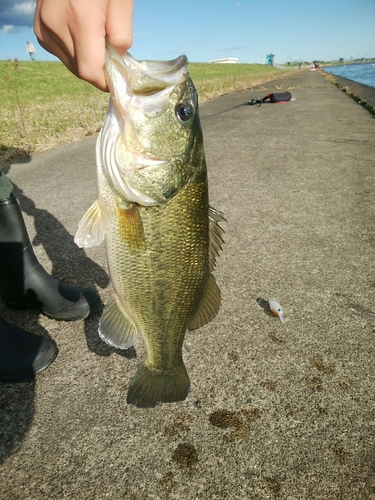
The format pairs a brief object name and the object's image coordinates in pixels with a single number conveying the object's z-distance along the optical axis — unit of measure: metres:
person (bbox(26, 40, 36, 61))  32.15
